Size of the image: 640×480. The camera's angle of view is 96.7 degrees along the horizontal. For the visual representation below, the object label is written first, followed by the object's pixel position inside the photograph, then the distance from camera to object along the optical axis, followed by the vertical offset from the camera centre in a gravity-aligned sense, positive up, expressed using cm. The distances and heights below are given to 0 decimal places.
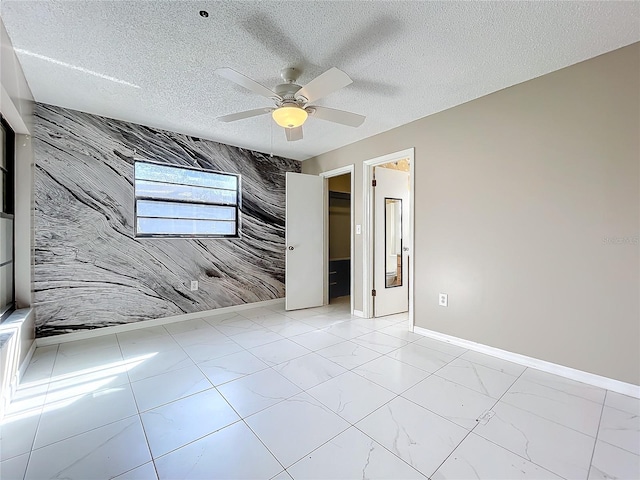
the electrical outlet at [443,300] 293 -63
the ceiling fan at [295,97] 181 +102
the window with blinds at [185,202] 344 +50
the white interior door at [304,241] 414 -3
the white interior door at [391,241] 385 -3
